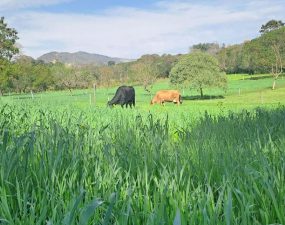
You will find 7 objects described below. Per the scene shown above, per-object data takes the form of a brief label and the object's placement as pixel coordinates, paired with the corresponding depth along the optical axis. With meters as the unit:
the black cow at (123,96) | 25.64
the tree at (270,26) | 80.15
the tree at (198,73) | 50.16
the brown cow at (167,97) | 36.34
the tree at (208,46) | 150.02
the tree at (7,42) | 47.82
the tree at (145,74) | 64.25
